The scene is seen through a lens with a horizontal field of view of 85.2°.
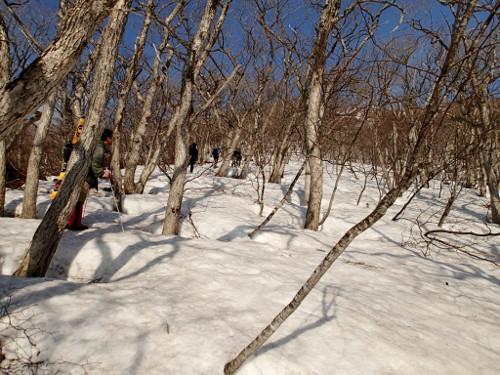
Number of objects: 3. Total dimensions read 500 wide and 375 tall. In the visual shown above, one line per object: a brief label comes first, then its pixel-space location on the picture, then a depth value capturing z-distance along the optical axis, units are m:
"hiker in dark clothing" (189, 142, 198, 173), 13.33
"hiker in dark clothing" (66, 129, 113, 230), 3.94
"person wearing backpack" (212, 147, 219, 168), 16.34
